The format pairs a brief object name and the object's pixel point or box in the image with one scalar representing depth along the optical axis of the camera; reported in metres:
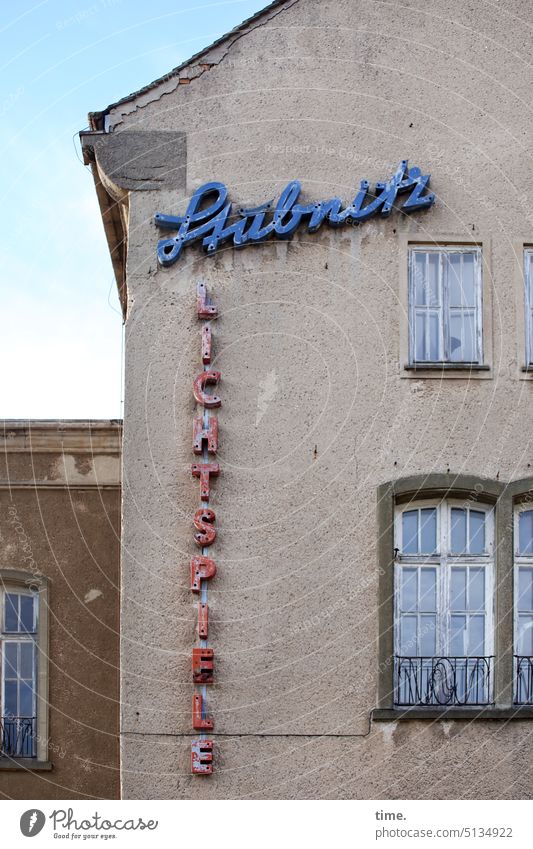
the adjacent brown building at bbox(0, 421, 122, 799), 20.77
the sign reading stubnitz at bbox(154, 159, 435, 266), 19.81
